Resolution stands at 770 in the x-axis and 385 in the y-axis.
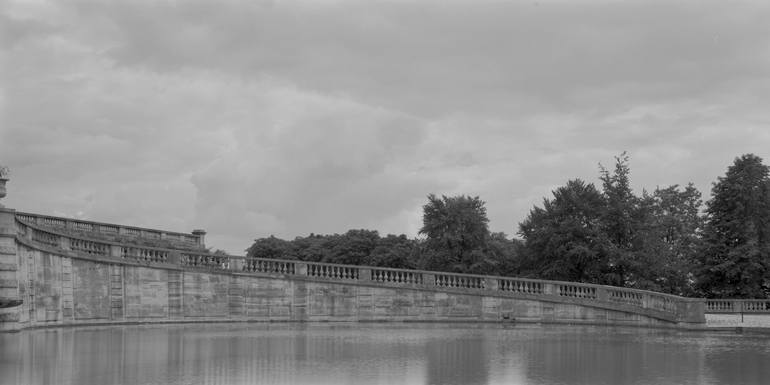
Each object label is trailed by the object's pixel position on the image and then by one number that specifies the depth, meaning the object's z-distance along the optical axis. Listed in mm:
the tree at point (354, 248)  101375
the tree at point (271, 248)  111938
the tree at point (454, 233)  64062
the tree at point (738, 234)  54969
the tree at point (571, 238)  53906
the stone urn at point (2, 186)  31250
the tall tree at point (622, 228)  53219
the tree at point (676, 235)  56656
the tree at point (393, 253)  93562
